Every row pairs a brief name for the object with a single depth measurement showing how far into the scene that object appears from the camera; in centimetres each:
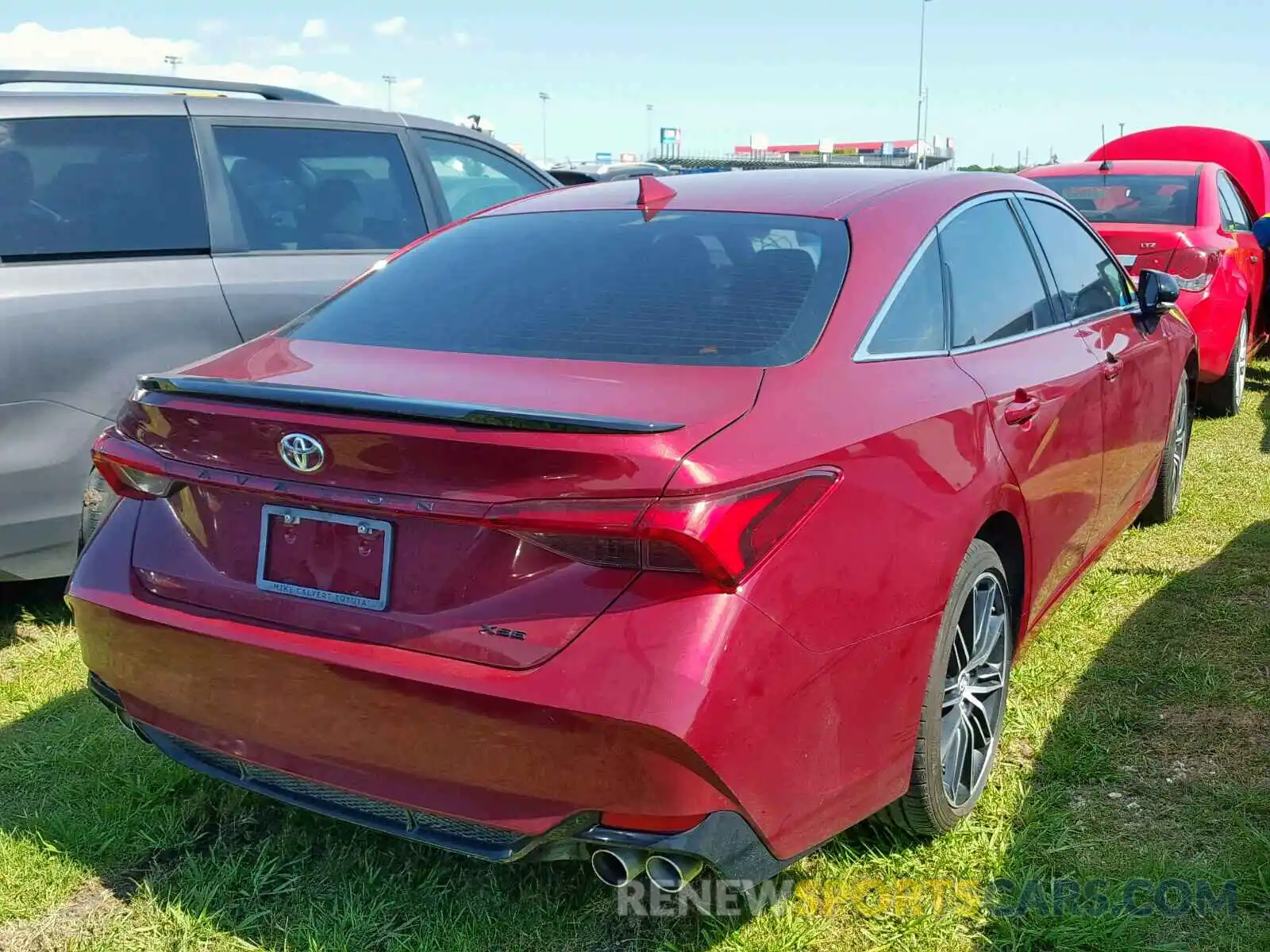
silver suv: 382
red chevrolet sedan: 640
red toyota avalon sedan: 190
